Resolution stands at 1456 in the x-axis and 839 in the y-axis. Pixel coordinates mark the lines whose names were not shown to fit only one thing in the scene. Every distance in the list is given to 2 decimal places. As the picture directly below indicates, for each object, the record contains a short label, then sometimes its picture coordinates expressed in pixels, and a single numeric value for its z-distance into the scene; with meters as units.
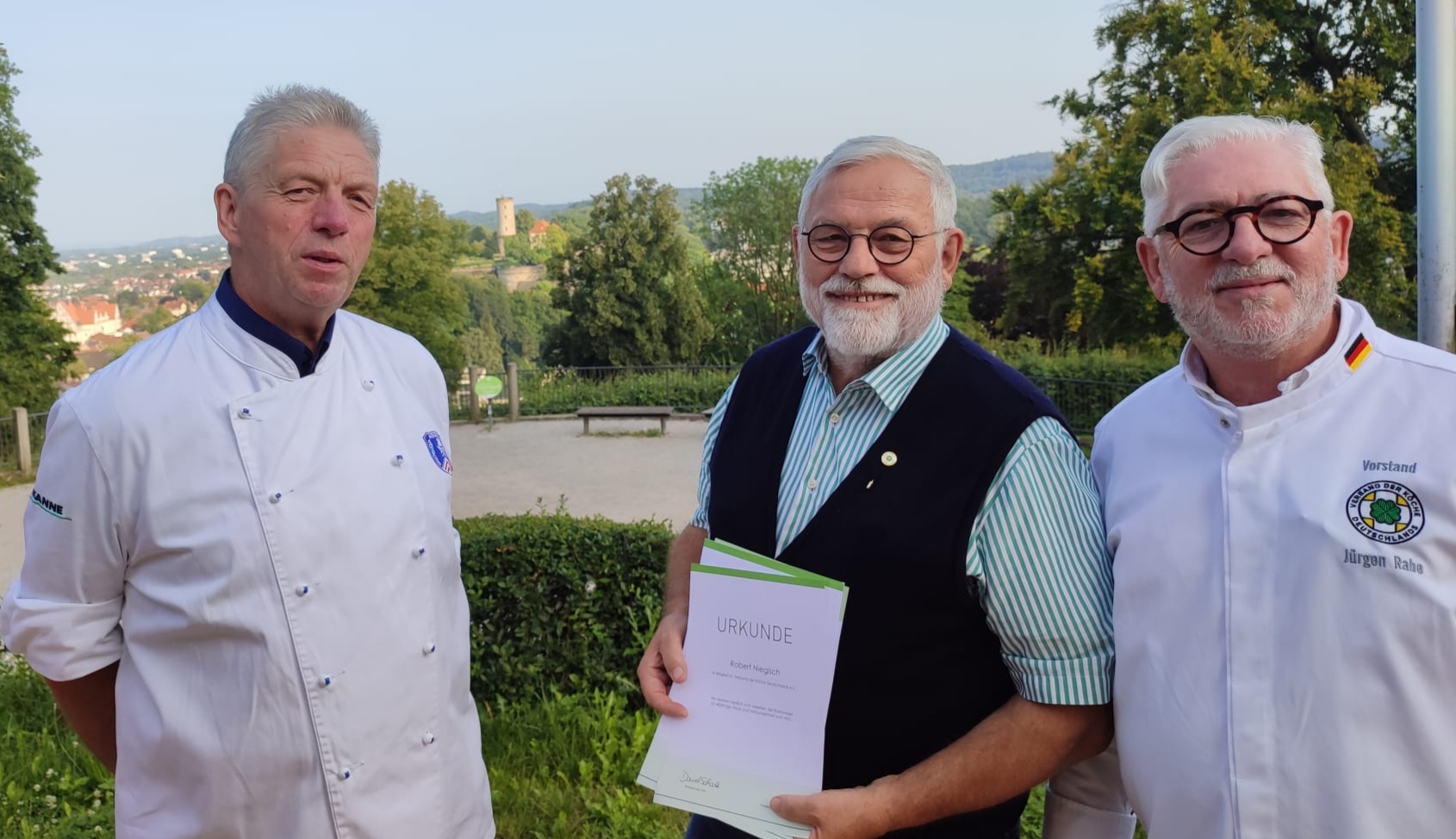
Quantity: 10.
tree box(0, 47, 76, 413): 25.19
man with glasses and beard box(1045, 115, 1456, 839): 1.62
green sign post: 22.25
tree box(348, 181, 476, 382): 37.25
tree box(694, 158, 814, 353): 47.72
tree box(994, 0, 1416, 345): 21.00
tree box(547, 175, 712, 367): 37.28
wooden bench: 21.52
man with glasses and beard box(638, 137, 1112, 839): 1.78
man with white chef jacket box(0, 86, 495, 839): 2.06
